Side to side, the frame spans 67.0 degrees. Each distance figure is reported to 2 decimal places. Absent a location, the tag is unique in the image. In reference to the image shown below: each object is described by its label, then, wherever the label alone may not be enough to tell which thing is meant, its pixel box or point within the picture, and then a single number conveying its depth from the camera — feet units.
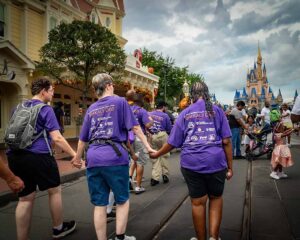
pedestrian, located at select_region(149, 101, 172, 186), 16.61
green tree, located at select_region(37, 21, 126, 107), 29.21
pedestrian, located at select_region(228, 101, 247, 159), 24.88
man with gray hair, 7.67
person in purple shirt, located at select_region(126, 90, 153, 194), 14.64
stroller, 25.40
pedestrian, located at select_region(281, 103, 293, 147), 31.54
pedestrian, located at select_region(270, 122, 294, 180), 16.84
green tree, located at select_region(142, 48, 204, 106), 105.61
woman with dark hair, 7.78
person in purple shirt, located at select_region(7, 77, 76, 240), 8.29
